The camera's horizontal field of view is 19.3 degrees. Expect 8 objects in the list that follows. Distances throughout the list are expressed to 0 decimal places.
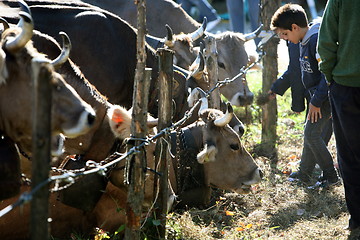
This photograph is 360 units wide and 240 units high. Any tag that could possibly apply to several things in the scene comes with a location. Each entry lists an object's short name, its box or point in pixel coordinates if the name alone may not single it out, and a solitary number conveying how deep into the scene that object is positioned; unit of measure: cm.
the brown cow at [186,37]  1671
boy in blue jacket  1194
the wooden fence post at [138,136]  759
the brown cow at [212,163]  1107
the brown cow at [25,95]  676
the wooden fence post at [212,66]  1378
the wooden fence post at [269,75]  1623
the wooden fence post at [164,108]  852
